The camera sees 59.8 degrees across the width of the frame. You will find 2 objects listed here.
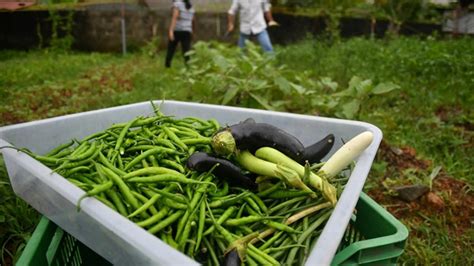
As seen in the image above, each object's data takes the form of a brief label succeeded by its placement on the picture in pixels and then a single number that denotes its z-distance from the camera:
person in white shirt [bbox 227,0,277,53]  6.95
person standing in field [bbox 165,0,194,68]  7.40
